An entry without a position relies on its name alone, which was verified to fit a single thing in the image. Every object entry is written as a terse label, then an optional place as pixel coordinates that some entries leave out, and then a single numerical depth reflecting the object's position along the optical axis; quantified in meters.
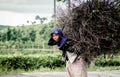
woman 6.51
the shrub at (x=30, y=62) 19.14
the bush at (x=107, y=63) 23.70
